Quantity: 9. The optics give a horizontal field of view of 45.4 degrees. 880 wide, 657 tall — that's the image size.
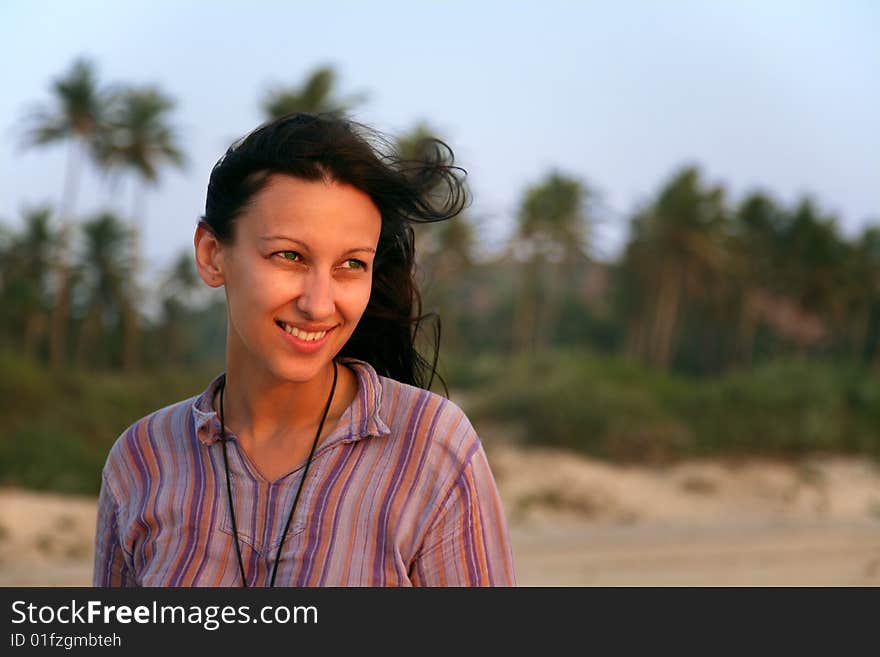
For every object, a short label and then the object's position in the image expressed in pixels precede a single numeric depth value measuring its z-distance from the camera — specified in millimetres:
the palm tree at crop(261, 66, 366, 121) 26047
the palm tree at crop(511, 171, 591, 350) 42781
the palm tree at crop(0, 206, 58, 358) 37531
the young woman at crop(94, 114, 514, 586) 1774
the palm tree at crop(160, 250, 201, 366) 48438
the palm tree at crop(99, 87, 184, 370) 35438
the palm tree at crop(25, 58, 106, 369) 33969
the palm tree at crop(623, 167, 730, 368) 42688
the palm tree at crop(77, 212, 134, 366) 40219
